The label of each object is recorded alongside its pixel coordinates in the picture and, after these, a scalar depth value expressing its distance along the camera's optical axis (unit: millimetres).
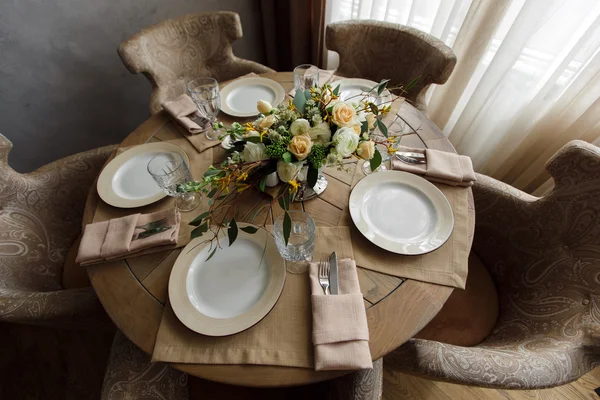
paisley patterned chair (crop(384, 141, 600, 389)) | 785
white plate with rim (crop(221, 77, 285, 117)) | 1278
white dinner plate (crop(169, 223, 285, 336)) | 740
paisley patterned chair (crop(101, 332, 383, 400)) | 838
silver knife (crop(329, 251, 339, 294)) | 776
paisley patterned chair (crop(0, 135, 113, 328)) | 918
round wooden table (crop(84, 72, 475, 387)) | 700
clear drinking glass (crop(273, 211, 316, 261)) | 812
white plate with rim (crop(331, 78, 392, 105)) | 1311
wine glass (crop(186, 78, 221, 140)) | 1099
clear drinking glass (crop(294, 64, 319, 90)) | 1141
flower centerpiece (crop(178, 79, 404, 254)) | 731
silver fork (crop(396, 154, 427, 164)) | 1060
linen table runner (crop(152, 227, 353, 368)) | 704
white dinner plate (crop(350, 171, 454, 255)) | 869
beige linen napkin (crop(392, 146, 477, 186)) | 1004
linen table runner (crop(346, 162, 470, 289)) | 821
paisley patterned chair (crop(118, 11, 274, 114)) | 1578
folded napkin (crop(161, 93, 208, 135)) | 1200
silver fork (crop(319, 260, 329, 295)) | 788
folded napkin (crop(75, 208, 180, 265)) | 866
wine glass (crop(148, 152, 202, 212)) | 914
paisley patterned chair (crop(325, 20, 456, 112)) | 1477
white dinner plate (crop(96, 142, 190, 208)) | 998
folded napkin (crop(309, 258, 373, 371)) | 678
